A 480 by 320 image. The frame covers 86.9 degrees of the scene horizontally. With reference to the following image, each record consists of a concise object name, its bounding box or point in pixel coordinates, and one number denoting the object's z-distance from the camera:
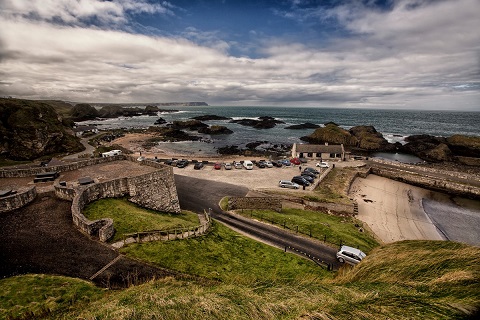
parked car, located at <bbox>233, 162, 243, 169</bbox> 51.18
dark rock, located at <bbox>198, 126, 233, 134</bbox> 113.29
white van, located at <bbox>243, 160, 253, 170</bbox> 50.56
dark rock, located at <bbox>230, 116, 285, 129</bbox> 137.50
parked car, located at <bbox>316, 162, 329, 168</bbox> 50.81
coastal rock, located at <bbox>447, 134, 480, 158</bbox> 71.94
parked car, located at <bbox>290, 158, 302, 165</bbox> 53.46
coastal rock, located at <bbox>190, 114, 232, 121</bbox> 180.50
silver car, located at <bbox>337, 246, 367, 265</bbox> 20.11
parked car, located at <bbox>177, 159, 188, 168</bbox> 50.38
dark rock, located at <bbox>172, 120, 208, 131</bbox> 128.25
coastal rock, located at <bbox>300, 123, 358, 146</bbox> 87.56
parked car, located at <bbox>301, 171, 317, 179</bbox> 44.03
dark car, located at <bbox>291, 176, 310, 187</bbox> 39.54
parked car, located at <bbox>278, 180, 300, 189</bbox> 37.97
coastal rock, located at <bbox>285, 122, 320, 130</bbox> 134.25
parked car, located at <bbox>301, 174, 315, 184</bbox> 41.50
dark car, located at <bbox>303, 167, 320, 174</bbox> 46.25
